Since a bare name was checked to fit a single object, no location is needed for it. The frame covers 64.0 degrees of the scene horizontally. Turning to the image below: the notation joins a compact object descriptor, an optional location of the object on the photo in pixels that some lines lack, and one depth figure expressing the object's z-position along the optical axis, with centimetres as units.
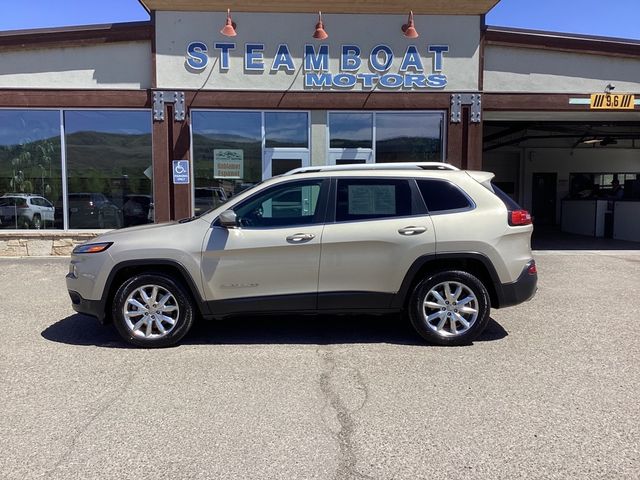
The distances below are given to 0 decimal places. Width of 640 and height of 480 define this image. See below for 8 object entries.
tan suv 511
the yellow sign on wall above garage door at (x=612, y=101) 1132
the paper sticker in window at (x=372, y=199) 530
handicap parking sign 1091
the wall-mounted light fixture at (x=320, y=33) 1016
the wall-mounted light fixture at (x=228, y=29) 1007
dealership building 1077
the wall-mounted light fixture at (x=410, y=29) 1023
